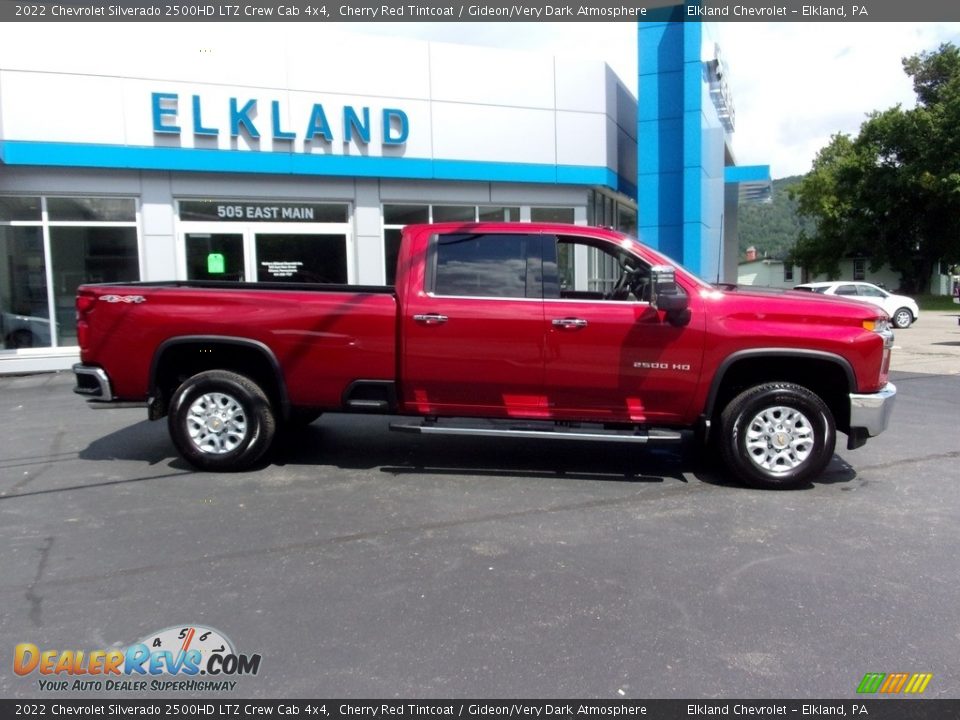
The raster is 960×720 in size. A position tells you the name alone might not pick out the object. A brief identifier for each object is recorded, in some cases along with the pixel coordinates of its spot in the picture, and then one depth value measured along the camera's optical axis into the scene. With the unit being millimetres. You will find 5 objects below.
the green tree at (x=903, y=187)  39938
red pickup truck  5715
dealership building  12641
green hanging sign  13633
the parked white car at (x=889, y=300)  23672
